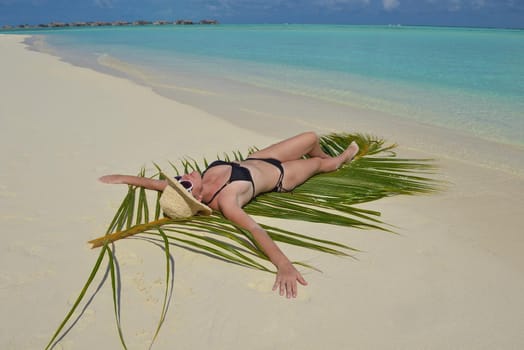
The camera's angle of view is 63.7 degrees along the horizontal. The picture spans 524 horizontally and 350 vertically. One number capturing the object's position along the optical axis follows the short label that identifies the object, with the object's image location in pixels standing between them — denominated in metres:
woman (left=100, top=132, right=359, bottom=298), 2.03
